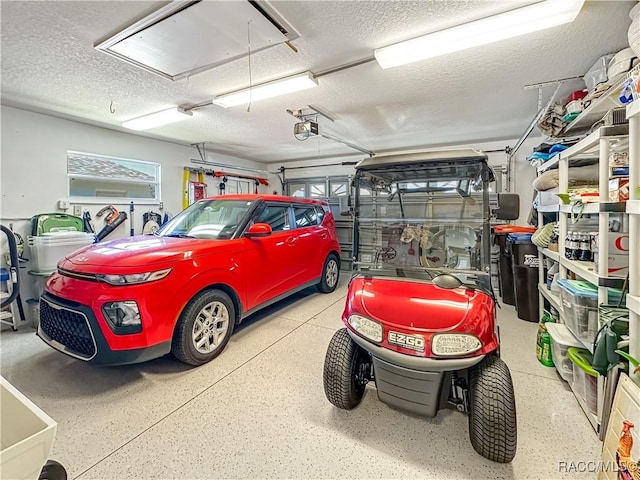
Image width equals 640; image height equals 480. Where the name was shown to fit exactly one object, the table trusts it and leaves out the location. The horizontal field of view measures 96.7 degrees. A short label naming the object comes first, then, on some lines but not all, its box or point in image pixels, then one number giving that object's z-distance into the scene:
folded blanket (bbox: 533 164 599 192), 2.50
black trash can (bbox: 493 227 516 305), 4.08
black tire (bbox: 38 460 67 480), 1.17
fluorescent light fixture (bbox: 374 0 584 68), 1.75
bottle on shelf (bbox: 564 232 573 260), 2.21
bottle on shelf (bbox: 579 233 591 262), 2.05
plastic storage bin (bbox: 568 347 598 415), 1.83
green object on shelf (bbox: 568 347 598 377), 1.82
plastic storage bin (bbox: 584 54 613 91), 2.27
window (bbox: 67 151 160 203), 4.19
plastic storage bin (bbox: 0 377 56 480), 0.85
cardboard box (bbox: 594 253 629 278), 1.70
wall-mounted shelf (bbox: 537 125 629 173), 1.64
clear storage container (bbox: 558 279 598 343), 1.86
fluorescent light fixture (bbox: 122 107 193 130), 3.66
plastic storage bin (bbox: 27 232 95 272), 3.49
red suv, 2.19
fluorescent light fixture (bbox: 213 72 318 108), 2.73
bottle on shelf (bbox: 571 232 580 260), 2.13
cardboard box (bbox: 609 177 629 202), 1.58
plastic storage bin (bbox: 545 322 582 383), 2.16
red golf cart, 1.52
